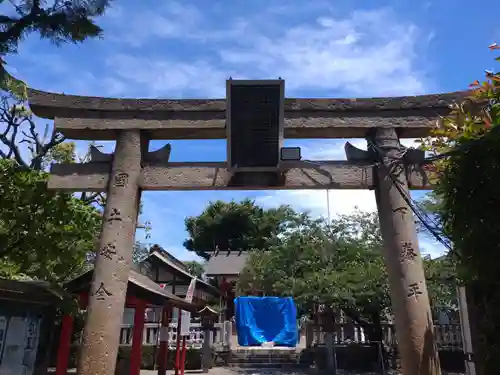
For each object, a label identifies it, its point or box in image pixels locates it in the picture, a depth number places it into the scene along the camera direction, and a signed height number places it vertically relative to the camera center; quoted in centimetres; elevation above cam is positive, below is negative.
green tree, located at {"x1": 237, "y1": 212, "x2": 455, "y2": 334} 1538 +248
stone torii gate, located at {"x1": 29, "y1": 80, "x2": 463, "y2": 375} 636 +280
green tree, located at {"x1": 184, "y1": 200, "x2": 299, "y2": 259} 4378 +1077
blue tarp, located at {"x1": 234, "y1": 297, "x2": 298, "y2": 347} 2033 +70
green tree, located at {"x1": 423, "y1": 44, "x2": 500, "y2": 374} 455 +151
